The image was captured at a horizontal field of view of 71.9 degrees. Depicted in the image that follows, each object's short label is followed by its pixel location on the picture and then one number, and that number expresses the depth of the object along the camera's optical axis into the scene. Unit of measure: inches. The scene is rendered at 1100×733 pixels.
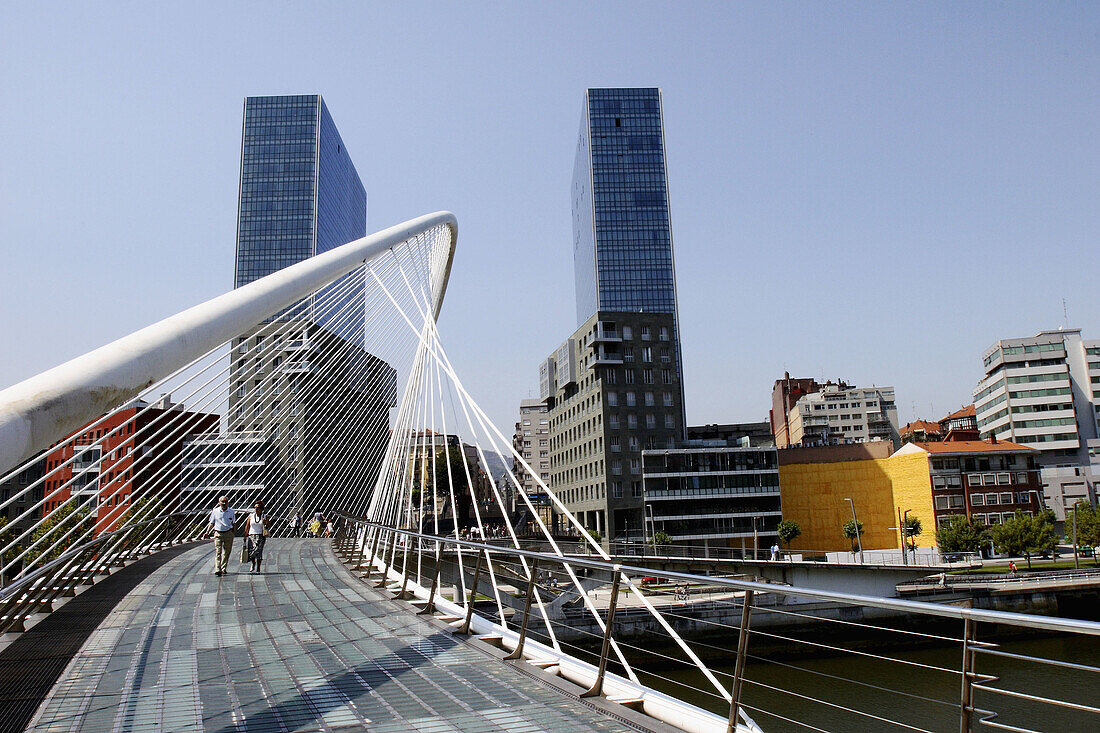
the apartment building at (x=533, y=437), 4785.9
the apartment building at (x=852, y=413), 3809.1
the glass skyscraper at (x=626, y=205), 4170.8
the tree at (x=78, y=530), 1278.8
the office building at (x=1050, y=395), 2805.1
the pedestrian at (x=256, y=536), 529.3
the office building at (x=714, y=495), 2239.2
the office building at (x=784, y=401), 3938.0
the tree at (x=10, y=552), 1034.6
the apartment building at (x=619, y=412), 2388.0
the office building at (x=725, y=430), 3934.5
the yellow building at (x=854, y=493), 2262.6
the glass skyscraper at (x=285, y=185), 4284.0
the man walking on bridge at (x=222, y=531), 493.0
